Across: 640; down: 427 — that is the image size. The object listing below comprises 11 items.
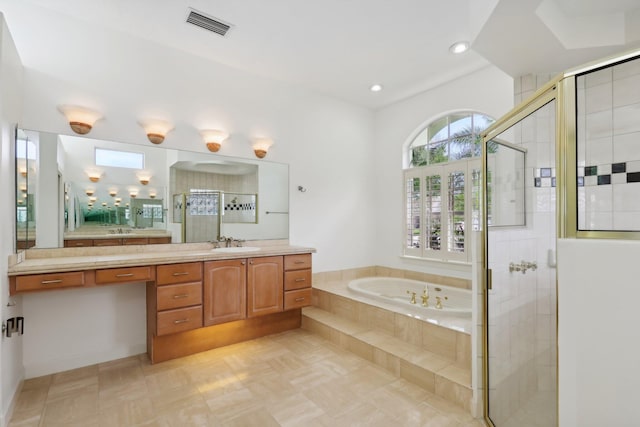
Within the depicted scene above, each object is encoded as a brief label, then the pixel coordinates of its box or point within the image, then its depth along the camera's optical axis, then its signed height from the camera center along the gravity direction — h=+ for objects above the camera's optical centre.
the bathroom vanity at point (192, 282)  2.12 -0.58
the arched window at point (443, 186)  3.45 +0.33
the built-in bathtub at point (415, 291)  2.71 -0.91
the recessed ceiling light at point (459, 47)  2.81 +1.57
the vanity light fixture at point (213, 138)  3.09 +0.79
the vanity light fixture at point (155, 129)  2.78 +0.80
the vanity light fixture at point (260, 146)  3.43 +0.77
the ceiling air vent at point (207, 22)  2.43 +1.60
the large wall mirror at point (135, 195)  2.32 +0.19
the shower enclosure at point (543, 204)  1.20 +0.05
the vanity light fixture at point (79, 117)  2.41 +0.80
